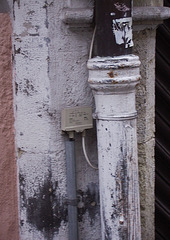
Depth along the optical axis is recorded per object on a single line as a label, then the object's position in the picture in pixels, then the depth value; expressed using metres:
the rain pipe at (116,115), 1.97
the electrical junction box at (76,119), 2.18
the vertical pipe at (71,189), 2.22
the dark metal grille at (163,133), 2.67
